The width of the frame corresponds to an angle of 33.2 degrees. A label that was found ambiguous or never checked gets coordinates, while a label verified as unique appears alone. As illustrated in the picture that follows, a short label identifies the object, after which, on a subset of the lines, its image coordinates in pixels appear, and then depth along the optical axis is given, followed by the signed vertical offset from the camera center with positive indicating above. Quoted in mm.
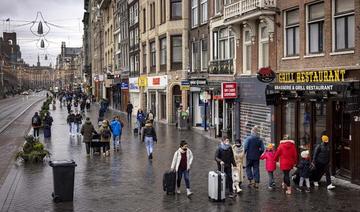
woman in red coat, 16812 -2108
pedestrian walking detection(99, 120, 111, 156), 25592 -2253
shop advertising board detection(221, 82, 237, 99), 29516 -381
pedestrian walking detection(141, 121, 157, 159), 23781 -2148
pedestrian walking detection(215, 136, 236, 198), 16500 -2086
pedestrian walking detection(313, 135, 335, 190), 17219 -2192
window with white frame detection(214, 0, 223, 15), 34062 +4301
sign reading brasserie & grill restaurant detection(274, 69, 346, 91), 18688 -5
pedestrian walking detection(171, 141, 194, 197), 16453 -2159
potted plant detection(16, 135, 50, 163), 22812 -2607
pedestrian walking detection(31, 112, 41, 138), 34656 -2318
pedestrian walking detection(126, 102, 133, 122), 49469 -2408
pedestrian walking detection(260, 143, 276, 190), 17094 -2302
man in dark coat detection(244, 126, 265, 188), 17484 -2138
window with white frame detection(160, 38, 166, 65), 47778 +2487
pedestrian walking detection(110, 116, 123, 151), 27797 -2245
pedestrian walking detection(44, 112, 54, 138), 34719 -2440
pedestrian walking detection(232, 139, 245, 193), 17203 -2141
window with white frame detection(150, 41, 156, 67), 51169 +2413
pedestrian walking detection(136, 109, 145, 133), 37325 -2263
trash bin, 15461 -2491
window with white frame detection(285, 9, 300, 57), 22594 +1809
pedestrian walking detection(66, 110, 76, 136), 34788 -2234
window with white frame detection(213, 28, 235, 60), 32062 +2054
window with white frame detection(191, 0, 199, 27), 41119 +4712
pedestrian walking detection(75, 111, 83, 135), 35306 -2255
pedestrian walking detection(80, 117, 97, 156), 25719 -2135
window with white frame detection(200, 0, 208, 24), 38406 +4535
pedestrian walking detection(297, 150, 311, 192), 17156 -2535
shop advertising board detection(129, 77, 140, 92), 59094 -246
